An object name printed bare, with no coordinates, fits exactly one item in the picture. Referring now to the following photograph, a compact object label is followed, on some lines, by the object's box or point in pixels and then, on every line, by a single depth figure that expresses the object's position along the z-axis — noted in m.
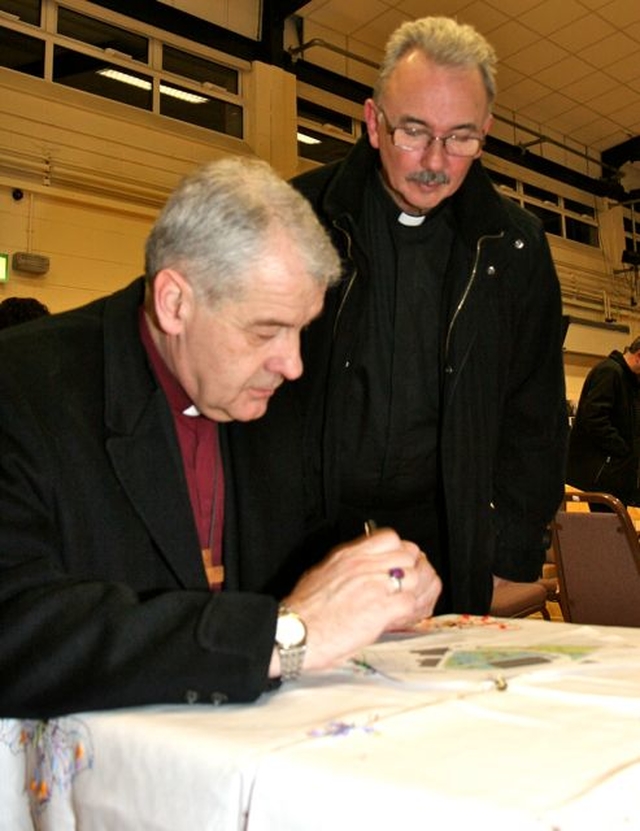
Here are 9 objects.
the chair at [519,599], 3.78
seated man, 1.04
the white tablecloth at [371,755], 0.73
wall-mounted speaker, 6.70
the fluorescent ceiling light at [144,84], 7.73
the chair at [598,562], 3.27
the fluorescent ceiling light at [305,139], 9.41
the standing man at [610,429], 5.30
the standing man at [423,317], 1.93
